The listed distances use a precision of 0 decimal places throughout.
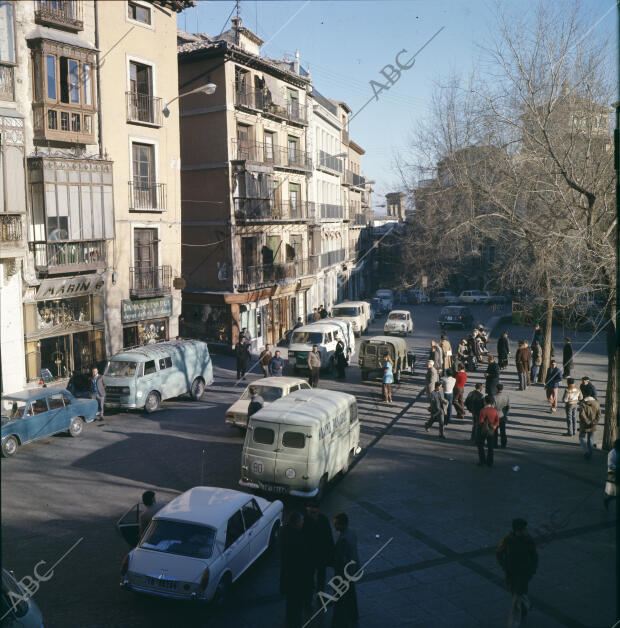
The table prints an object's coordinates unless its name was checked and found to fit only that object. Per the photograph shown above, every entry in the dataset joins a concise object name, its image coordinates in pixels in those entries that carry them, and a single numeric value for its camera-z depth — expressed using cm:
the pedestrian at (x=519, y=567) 741
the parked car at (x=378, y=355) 2439
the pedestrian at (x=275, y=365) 2289
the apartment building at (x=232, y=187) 2947
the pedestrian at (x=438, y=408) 1653
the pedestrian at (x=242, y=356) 2409
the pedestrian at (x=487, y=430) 1379
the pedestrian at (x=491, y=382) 1789
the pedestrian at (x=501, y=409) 1526
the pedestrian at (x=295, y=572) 745
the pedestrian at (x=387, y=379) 2072
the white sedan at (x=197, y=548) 800
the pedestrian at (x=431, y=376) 1857
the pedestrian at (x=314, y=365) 2252
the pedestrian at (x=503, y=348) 2648
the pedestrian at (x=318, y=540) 777
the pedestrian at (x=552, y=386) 1929
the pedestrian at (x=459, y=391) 1845
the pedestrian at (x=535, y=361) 2447
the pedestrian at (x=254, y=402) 1564
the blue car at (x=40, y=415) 1439
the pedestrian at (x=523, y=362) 2253
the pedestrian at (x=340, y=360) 2562
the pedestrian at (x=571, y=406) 1634
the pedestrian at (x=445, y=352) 2372
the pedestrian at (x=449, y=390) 1770
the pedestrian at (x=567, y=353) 2359
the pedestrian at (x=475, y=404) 1517
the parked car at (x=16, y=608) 592
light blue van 1869
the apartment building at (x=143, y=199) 827
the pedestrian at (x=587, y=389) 1492
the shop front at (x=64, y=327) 1858
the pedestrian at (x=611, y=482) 1121
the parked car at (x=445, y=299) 5819
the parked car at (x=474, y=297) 5714
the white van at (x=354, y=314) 3647
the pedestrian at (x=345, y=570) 758
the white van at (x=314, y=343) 2577
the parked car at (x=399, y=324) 3756
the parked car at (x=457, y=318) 4169
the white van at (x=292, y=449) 1166
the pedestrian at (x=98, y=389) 1794
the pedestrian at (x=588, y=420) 1399
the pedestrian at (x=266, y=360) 2358
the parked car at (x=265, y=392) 1653
